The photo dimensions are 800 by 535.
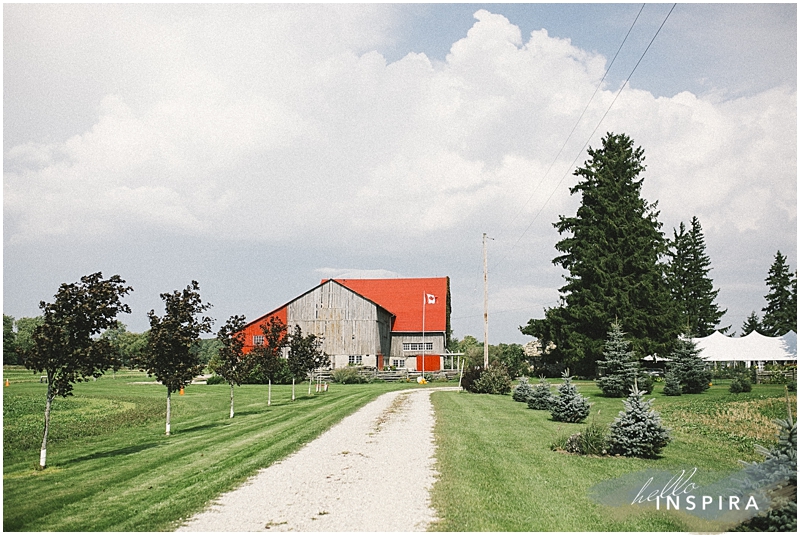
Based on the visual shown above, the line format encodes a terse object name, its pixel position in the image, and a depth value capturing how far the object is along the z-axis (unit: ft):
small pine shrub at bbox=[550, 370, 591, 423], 64.34
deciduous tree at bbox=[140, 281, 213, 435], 59.67
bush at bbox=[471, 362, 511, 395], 108.47
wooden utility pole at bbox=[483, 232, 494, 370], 123.29
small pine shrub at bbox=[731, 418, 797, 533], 24.18
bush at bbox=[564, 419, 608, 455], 43.68
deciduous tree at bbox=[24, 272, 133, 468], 40.32
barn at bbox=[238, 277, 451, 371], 179.93
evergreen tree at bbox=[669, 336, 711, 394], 101.35
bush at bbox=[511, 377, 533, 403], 90.38
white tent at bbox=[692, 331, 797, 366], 156.25
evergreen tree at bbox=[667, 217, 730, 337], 234.76
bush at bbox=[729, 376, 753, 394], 96.02
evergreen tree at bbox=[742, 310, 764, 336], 277.99
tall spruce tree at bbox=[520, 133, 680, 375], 140.15
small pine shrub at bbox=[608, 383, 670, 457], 42.88
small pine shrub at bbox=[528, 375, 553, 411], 79.66
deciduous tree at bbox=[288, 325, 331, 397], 99.86
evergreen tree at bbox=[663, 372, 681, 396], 98.27
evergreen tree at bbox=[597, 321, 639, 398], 96.07
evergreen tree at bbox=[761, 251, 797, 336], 243.81
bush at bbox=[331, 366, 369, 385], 152.66
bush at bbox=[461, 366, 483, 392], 111.86
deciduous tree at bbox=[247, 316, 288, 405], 91.15
